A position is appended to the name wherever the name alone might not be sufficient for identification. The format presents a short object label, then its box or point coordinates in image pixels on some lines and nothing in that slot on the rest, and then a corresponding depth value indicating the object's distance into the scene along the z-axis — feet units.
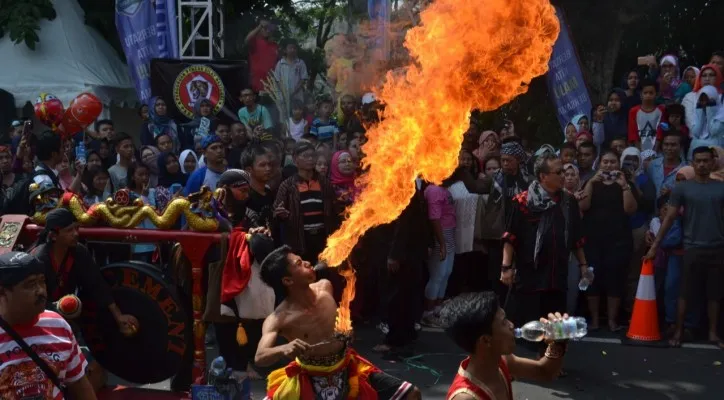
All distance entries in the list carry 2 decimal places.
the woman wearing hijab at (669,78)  34.96
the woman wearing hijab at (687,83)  33.78
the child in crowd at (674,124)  31.09
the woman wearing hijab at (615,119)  33.38
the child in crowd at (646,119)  31.96
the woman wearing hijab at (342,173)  26.48
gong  19.77
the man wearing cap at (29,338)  11.98
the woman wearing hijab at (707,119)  30.37
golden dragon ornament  19.63
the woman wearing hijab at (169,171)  31.04
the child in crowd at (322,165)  26.46
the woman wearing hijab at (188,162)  32.24
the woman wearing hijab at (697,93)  31.17
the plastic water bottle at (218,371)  18.61
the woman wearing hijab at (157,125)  37.24
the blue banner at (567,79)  36.37
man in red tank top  11.77
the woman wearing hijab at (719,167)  26.76
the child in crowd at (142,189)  28.89
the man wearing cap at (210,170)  27.17
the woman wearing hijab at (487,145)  30.71
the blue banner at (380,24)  32.22
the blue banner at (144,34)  44.21
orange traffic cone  26.78
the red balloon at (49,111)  28.94
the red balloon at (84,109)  29.76
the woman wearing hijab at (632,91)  33.96
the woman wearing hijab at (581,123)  34.01
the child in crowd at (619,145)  30.48
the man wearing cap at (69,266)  18.56
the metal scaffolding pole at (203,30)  43.47
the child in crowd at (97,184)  30.07
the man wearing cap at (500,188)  26.68
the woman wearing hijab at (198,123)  35.94
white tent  46.11
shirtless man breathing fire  15.31
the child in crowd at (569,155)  29.89
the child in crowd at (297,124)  36.27
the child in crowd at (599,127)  33.99
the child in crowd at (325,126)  33.70
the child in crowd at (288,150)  33.57
